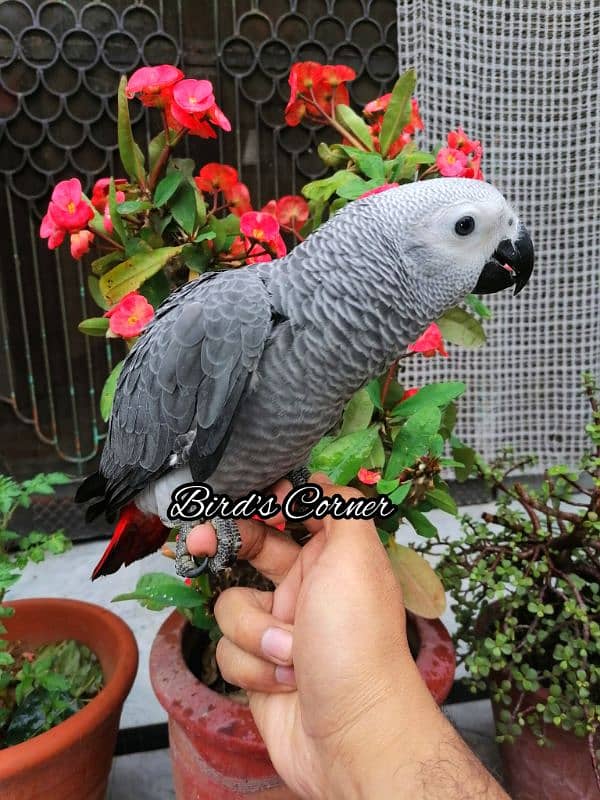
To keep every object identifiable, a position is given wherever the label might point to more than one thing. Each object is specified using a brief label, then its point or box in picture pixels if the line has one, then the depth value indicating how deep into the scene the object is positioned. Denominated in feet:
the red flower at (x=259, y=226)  2.44
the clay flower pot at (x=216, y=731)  2.21
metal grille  4.54
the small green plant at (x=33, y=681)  2.44
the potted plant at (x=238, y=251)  2.27
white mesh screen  3.93
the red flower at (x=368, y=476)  2.17
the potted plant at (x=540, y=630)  2.41
